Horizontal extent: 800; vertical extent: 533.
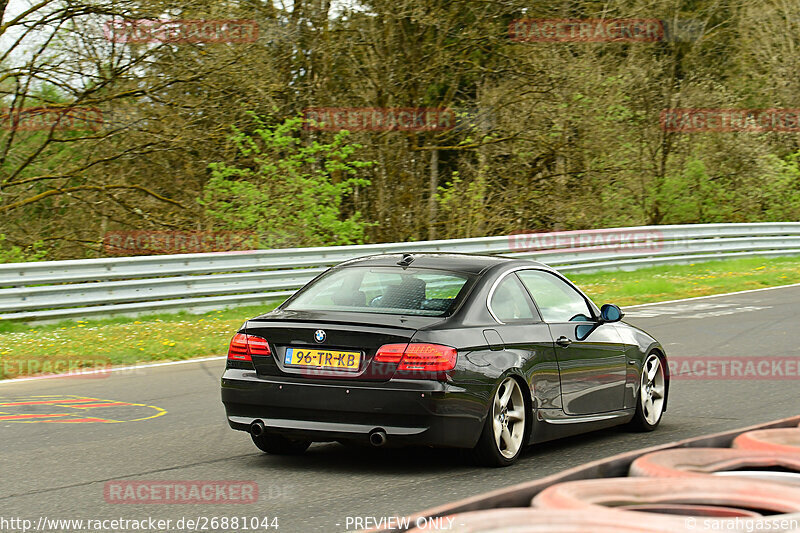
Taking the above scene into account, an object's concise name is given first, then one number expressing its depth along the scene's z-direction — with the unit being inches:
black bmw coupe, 515.8
